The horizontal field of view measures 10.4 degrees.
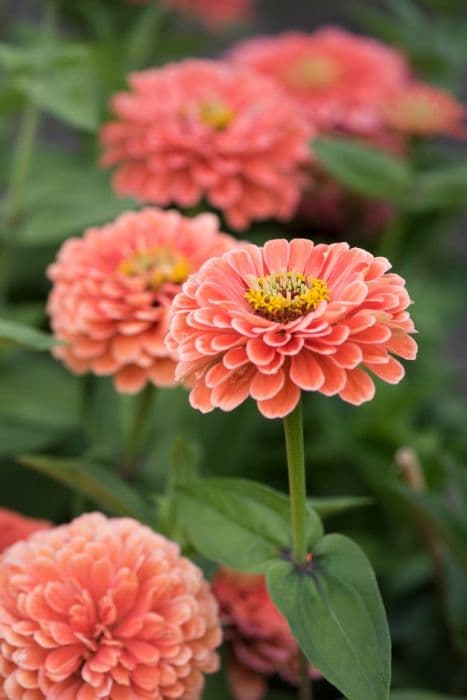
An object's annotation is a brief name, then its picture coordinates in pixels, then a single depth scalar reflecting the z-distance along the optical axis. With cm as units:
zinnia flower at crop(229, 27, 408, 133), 138
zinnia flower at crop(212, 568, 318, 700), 101
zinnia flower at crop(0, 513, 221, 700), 90
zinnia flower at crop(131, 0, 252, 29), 181
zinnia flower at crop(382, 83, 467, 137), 139
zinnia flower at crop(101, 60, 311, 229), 117
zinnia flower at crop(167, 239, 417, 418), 85
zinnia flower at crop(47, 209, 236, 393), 102
